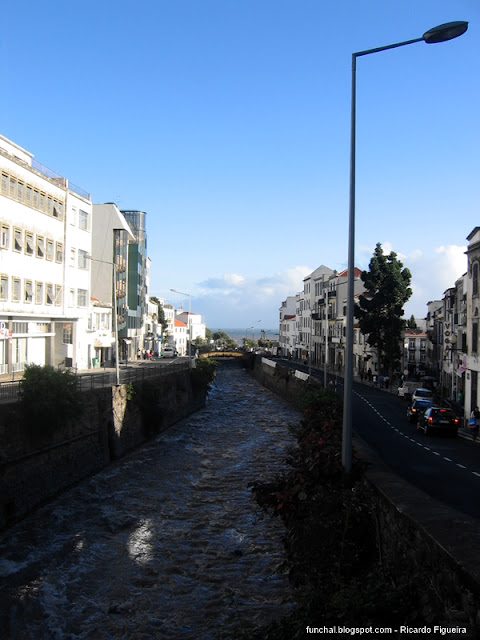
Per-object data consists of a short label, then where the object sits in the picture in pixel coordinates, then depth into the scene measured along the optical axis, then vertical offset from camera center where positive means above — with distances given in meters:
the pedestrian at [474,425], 31.38 -4.69
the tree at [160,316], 125.95 +3.81
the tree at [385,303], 66.19 +3.83
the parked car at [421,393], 45.97 -4.41
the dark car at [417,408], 37.23 -4.54
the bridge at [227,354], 120.79 -4.05
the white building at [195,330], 188.40 +1.37
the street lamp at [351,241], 10.42 +1.97
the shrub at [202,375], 53.62 -3.87
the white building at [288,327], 141.95 +2.19
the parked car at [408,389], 53.97 -4.82
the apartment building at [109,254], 62.25 +8.81
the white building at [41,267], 35.88 +4.58
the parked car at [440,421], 32.31 -4.64
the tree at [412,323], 112.65 +2.74
